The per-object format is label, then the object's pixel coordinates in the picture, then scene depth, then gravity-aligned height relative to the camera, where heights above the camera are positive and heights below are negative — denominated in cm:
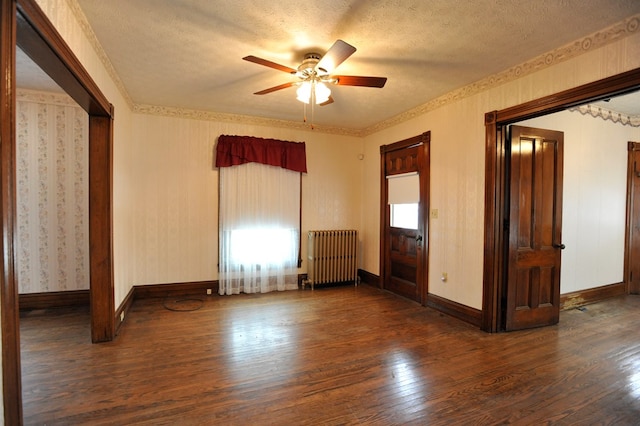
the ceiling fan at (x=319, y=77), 230 +113
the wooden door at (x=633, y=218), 448 -12
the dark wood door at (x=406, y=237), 408 -42
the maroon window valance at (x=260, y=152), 443 +83
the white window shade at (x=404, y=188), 424 +29
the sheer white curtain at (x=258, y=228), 450 -33
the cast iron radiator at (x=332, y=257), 489 -81
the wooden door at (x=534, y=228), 320 -21
